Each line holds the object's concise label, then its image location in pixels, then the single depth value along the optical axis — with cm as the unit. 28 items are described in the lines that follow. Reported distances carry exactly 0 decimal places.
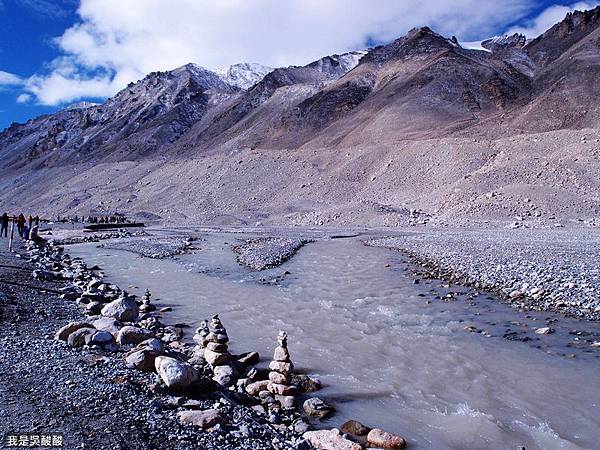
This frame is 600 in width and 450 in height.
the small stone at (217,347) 866
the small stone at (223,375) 762
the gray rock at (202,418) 555
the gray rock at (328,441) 576
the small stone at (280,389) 734
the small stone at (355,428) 646
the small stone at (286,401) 696
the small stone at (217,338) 903
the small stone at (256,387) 733
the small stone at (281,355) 819
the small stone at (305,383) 777
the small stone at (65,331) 814
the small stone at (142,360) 698
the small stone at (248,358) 876
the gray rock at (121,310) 1105
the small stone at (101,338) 800
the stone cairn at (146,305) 1268
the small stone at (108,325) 902
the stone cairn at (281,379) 712
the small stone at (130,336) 838
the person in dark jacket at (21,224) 3322
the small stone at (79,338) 791
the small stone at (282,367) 802
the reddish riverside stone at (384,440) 614
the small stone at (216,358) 832
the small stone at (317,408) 688
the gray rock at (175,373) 641
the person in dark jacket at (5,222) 3139
